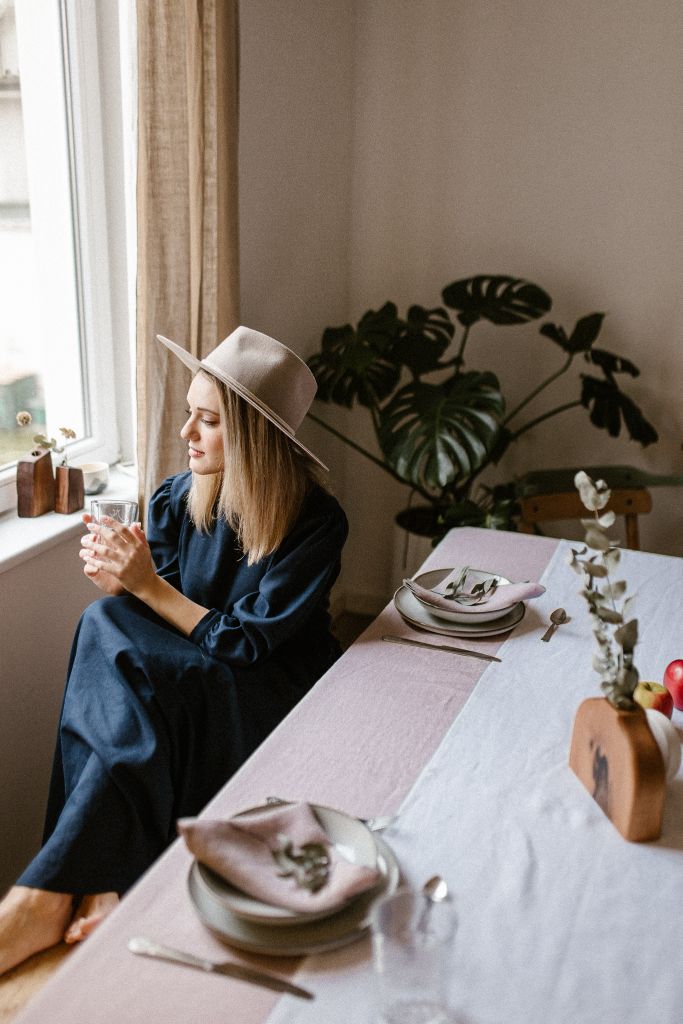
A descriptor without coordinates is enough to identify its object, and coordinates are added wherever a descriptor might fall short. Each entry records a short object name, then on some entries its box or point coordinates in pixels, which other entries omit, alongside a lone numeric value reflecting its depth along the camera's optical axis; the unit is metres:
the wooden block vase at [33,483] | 2.06
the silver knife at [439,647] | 1.48
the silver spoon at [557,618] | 1.57
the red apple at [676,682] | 1.31
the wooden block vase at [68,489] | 2.10
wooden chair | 2.43
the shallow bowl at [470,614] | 1.56
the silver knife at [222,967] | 0.83
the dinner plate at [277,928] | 0.87
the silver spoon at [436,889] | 0.95
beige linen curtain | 2.01
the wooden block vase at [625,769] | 1.04
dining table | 0.83
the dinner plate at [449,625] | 1.55
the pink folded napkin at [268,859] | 0.91
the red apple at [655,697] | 1.26
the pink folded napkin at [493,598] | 1.56
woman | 1.48
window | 2.11
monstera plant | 2.58
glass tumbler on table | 0.79
